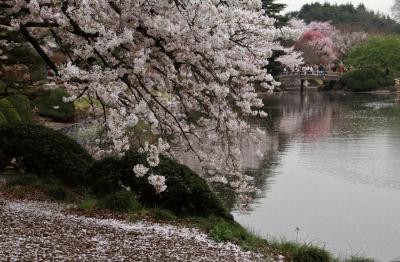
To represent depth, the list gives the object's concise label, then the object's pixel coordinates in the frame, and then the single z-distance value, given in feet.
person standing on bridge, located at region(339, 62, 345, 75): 248.15
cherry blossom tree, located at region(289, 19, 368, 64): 251.60
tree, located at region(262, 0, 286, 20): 161.27
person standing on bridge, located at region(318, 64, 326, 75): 247.66
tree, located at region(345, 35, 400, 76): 222.48
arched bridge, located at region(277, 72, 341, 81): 219.00
